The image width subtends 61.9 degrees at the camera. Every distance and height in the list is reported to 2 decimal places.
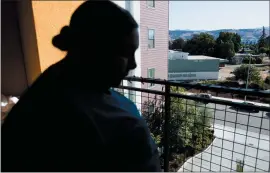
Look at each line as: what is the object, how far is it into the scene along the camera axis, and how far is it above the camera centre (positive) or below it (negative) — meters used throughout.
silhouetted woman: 0.59 -0.19
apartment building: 7.43 +0.16
